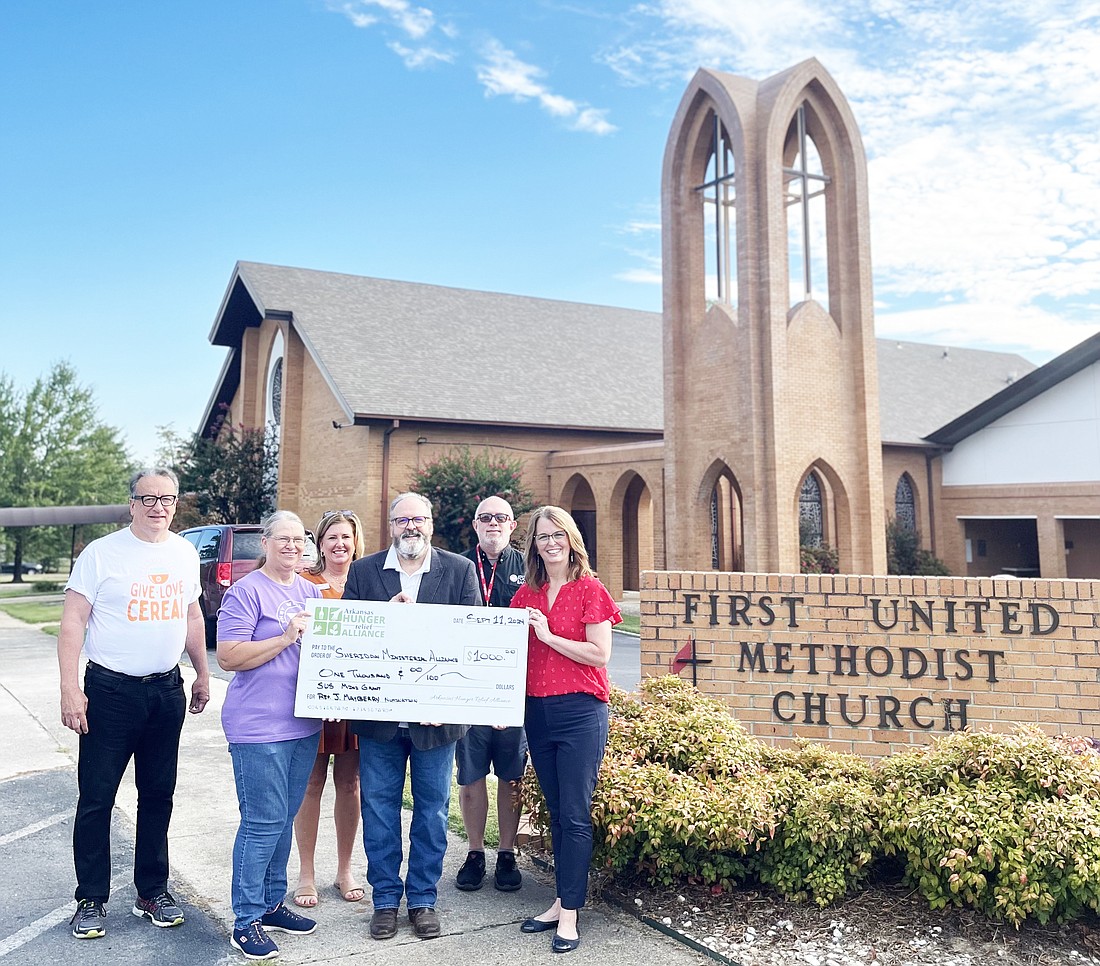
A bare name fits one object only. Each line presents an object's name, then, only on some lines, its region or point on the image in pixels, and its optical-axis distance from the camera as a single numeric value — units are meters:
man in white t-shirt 4.09
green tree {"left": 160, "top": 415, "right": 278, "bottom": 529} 25.80
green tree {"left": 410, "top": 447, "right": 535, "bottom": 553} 21.30
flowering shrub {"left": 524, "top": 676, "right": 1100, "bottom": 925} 3.75
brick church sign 5.25
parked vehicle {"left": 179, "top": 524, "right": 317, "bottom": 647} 12.88
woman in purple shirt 3.88
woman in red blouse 4.01
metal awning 33.03
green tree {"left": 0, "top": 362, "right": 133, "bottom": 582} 44.31
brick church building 17.09
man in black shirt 4.54
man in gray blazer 4.10
